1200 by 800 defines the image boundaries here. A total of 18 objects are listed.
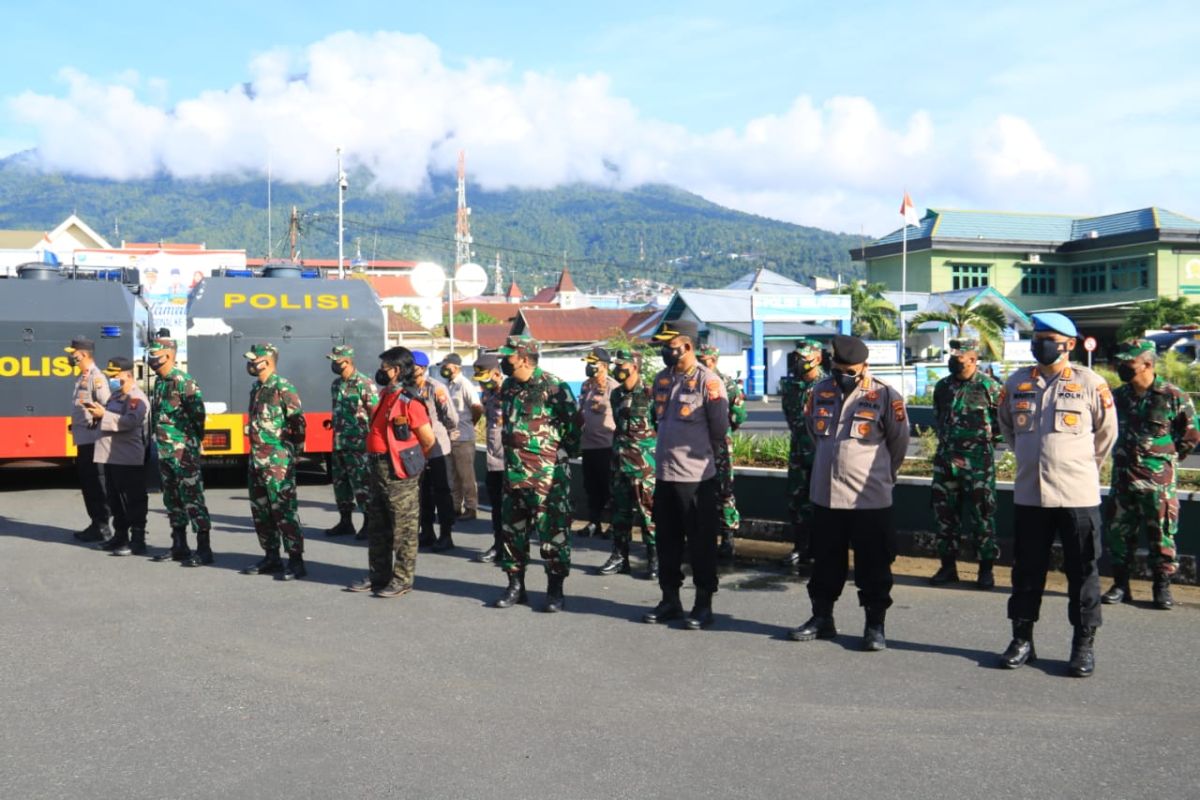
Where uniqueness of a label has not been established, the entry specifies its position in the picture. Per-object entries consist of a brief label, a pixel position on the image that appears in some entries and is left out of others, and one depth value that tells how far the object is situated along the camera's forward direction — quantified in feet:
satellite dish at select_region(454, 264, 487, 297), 71.56
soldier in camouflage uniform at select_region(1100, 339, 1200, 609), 23.40
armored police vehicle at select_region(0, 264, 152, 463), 44.91
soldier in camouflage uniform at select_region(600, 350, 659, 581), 28.14
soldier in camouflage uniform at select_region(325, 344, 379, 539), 31.55
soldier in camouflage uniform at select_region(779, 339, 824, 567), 28.27
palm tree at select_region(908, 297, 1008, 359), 79.92
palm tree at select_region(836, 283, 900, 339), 125.80
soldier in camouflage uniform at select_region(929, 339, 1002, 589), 25.55
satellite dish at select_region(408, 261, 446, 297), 70.54
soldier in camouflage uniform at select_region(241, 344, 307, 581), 27.89
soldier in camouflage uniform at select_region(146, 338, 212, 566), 29.32
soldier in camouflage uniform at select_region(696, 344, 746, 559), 29.32
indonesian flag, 102.78
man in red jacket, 25.61
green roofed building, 162.71
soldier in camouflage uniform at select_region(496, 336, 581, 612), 24.12
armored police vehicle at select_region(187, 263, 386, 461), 46.26
